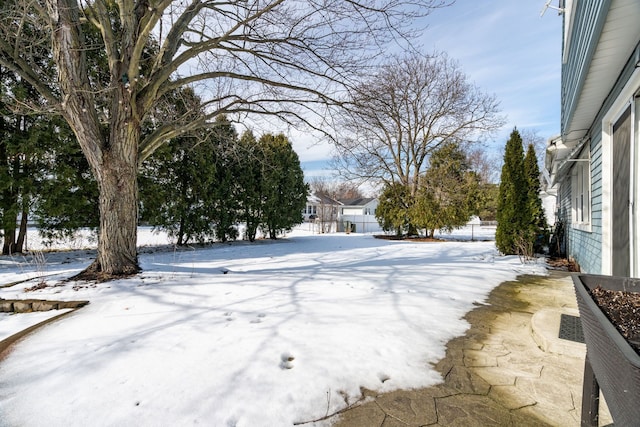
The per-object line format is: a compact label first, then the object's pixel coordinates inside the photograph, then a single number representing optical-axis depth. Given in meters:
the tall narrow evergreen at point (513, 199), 8.34
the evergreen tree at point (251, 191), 12.05
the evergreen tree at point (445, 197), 14.51
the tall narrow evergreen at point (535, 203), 8.40
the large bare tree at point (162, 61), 4.38
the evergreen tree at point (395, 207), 15.77
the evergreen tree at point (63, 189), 7.38
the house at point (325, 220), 22.53
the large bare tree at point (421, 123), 14.75
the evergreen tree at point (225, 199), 11.01
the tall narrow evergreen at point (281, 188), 13.04
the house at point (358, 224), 22.42
